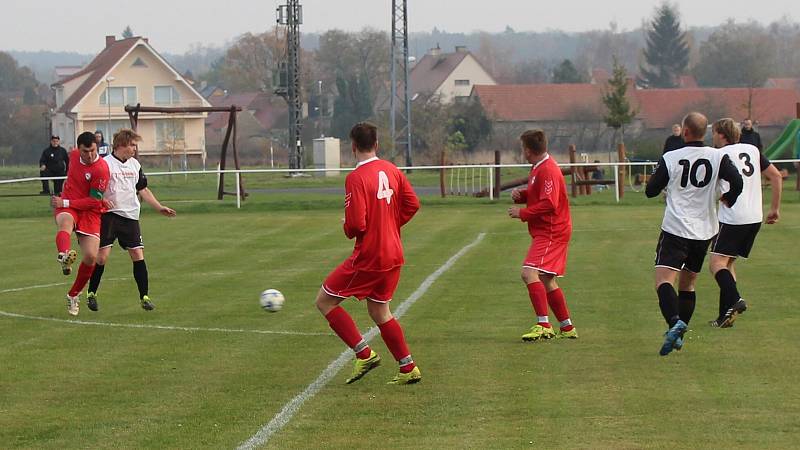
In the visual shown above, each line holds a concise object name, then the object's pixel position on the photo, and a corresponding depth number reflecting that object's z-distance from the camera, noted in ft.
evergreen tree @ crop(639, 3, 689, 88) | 466.29
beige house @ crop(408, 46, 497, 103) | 422.00
